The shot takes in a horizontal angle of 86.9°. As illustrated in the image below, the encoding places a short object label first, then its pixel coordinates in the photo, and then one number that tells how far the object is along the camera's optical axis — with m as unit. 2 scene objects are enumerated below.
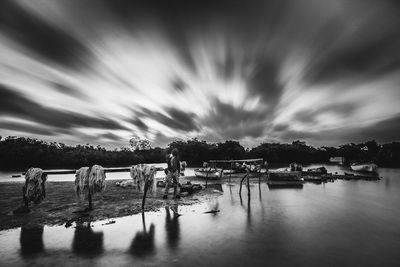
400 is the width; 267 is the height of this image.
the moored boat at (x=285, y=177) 30.46
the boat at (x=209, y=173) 32.78
